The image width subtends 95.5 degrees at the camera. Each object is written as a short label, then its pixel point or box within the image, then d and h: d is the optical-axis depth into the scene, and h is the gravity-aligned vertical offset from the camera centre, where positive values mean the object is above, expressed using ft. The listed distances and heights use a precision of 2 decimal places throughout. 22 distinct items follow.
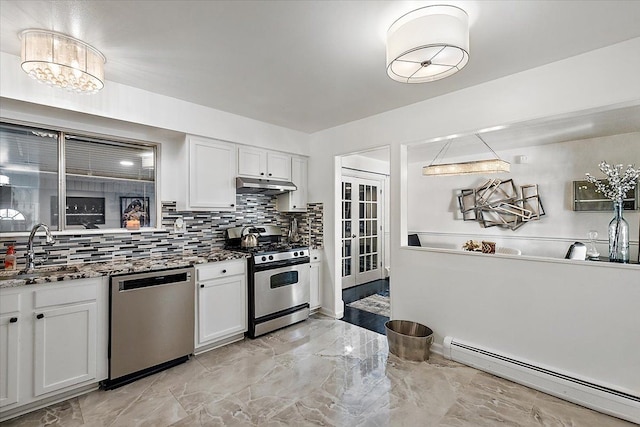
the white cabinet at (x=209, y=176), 9.91 +1.52
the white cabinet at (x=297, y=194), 12.98 +1.11
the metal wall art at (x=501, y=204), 14.39 +0.68
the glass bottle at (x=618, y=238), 7.10 -0.54
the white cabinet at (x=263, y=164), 11.25 +2.23
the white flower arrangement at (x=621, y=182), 7.68 +0.91
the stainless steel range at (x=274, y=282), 10.28 -2.41
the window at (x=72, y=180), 7.76 +1.17
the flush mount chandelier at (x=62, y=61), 5.68 +3.21
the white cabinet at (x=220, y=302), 9.08 -2.73
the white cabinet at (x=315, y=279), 12.48 -2.66
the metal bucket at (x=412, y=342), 8.59 -3.80
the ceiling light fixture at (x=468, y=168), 11.70 +2.08
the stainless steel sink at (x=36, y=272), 6.49 -1.30
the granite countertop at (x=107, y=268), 6.42 -1.29
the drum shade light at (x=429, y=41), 5.00 +3.11
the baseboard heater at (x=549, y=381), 6.23 -4.00
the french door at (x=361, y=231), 16.51 -0.80
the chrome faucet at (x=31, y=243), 7.01 -0.58
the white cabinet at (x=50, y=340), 6.22 -2.76
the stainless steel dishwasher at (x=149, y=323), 7.39 -2.83
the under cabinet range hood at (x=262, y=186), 10.85 +1.27
